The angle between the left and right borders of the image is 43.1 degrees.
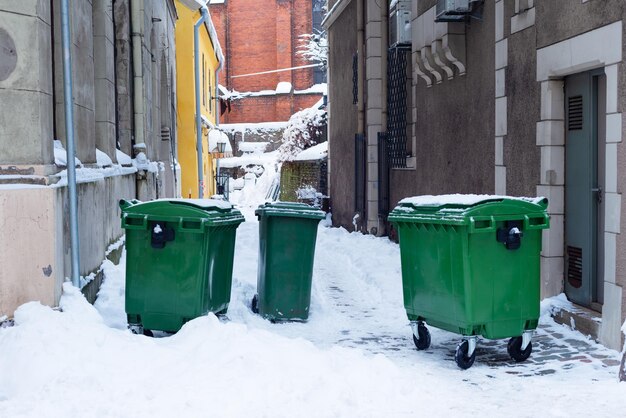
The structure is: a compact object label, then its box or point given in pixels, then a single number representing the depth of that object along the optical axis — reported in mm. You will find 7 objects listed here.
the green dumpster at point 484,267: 6008
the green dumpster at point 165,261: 6633
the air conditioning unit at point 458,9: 9867
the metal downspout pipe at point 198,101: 22844
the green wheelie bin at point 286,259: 7992
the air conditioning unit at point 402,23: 13203
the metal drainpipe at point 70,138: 6555
